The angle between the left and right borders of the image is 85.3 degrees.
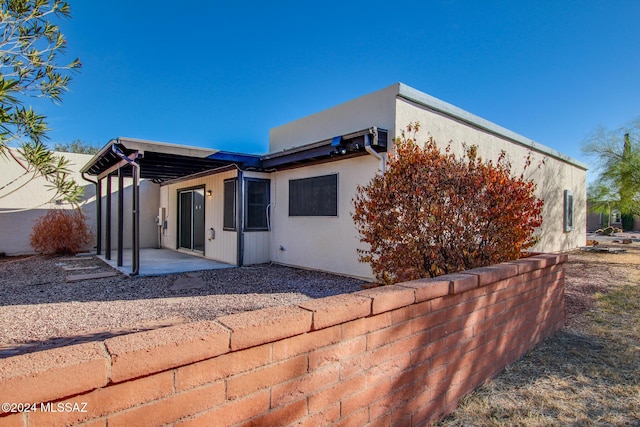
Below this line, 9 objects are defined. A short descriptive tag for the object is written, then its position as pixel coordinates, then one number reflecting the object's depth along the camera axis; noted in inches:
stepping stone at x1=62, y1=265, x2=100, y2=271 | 337.4
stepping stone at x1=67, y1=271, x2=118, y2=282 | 282.0
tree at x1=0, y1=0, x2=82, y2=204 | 182.7
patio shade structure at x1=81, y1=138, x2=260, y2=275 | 286.2
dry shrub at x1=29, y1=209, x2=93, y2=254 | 438.0
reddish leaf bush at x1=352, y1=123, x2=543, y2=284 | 151.6
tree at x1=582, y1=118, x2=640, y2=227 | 515.2
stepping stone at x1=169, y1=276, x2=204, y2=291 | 260.5
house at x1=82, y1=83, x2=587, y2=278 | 284.5
